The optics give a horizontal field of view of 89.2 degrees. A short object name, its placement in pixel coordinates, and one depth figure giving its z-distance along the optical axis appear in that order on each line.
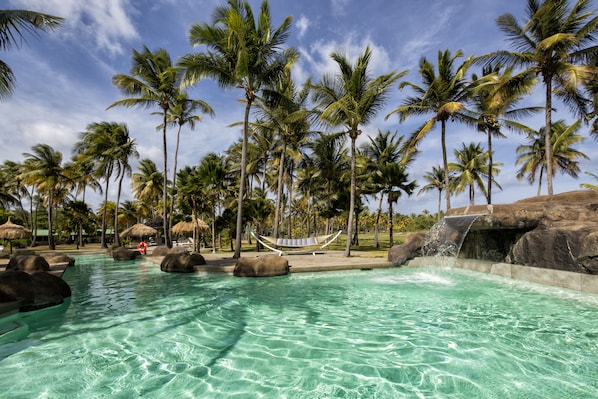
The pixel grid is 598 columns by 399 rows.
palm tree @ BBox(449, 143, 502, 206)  28.28
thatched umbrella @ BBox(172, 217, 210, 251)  25.23
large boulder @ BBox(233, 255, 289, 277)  10.22
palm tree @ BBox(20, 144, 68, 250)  29.27
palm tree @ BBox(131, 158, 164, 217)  36.47
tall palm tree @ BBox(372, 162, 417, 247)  23.92
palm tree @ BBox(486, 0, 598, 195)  12.03
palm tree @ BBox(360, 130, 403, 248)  26.59
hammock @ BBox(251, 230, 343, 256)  15.80
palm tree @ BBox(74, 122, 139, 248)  27.86
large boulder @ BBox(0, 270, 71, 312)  5.99
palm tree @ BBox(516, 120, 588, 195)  24.67
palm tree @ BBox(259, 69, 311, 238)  15.42
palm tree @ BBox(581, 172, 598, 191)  17.54
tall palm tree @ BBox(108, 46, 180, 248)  20.14
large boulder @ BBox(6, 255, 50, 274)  10.50
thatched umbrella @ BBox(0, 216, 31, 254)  22.75
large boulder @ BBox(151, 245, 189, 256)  17.62
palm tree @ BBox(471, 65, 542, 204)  13.99
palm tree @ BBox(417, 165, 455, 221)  33.16
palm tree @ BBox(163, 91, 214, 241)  21.37
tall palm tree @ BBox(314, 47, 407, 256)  15.38
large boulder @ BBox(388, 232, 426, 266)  12.68
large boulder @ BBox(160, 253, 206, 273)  11.66
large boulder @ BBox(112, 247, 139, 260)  18.61
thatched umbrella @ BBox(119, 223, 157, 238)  27.32
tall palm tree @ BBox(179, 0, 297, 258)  12.58
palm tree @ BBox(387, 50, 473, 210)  16.36
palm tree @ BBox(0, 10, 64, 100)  8.36
